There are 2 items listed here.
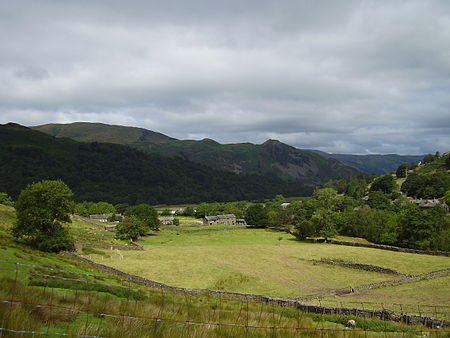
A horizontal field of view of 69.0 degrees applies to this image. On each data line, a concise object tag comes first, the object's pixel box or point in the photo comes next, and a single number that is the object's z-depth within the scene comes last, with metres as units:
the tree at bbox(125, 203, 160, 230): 94.75
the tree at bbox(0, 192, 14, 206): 91.65
